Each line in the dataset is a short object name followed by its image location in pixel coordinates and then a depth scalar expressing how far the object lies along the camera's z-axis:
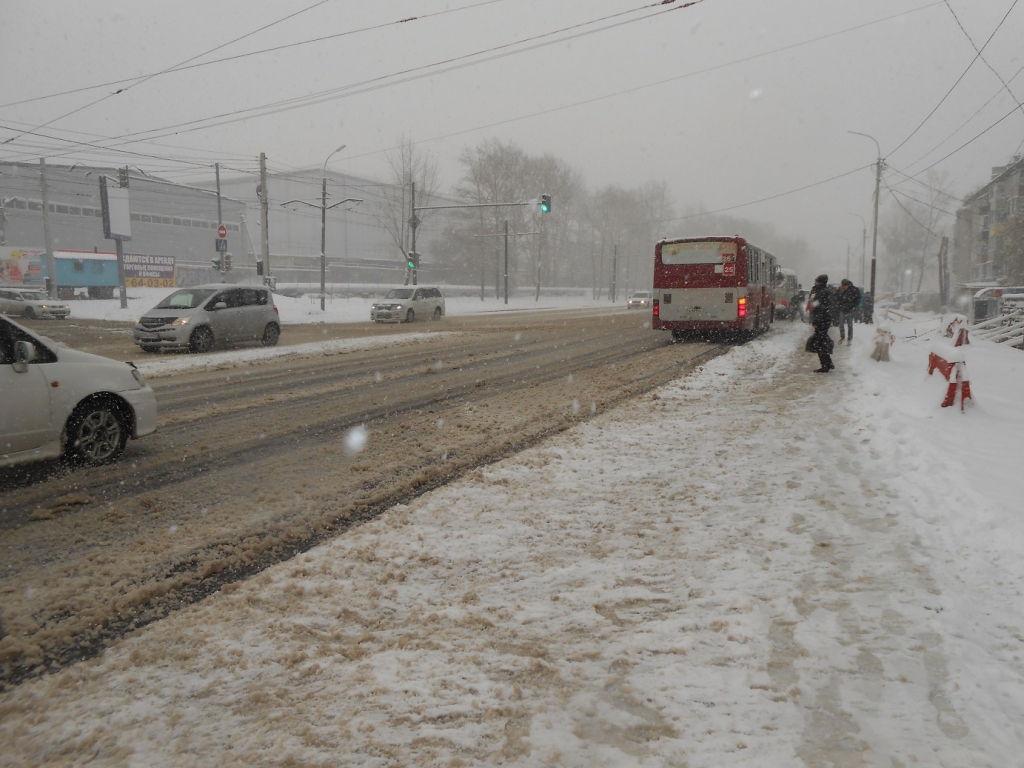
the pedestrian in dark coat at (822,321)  12.95
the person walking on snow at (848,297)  14.69
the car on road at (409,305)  30.52
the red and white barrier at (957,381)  7.93
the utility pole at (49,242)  35.91
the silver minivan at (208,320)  16.41
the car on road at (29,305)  32.09
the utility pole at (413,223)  35.47
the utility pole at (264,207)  30.53
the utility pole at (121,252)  34.25
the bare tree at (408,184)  60.75
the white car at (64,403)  5.45
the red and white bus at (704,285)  18.23
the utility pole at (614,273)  74.32
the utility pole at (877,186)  36.56
